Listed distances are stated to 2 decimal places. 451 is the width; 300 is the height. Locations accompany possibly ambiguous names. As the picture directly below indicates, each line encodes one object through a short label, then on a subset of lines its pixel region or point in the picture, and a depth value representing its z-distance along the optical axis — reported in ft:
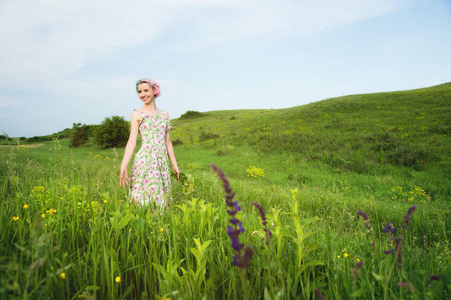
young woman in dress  14.12
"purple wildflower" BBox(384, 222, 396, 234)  5.33
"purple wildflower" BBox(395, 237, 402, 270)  4.04
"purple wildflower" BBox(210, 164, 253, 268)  2.80
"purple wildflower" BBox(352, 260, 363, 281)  4.10
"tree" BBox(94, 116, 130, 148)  102.30
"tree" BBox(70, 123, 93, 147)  114.16
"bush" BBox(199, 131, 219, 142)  77.92
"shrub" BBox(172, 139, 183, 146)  78.28
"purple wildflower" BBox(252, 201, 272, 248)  4.28
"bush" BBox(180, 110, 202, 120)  205.40
